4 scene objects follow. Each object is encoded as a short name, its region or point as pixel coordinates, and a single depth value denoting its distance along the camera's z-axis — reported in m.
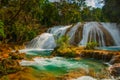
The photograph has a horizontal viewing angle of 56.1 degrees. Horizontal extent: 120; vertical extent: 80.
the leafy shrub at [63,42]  9.89
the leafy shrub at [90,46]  9.88
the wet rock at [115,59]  7.28
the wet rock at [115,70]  6.00
